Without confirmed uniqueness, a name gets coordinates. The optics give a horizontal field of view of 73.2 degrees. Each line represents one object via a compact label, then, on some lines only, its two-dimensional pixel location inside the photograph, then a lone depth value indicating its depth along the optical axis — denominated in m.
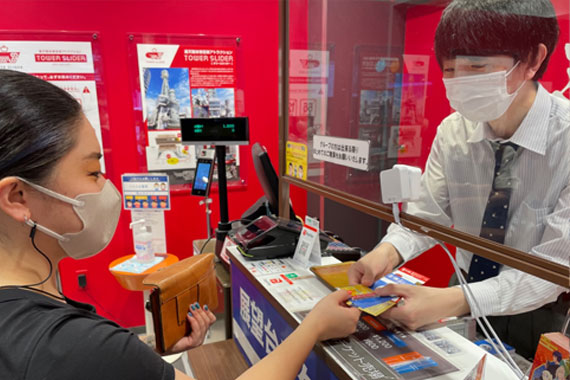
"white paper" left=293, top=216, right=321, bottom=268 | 1.36
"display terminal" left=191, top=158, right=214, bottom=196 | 2.53
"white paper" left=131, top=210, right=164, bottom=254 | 2.83
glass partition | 0.76
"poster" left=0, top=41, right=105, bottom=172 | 2.76
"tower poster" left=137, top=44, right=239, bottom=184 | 3.05
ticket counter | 0.80
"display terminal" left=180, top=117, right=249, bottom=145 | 2.16
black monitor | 1.85
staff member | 0.76
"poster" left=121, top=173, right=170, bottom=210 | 2.72
